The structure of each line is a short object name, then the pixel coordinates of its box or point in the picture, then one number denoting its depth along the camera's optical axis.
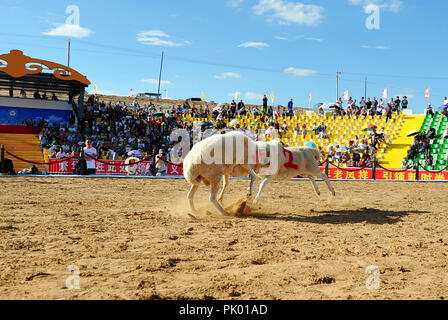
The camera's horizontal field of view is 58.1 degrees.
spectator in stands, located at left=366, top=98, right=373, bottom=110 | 32.78
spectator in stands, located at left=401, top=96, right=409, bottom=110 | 31.52
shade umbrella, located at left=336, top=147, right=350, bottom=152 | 23.98
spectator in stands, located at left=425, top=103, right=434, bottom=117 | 30.75
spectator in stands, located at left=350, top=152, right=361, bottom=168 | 22.63
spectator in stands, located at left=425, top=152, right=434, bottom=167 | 23.65
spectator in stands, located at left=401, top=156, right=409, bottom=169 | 22.90
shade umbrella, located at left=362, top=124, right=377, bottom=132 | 27.23
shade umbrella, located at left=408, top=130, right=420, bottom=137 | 26.16
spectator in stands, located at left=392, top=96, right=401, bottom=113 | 32.03
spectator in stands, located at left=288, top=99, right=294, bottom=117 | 33.97
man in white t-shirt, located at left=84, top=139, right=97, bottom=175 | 17.50
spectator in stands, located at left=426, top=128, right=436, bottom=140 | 26.88
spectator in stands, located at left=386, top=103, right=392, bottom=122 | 30.95
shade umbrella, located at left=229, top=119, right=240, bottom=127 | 30.19
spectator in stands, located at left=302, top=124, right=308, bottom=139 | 29.75
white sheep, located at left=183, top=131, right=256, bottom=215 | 8.10
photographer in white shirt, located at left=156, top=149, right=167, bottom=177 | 18.88
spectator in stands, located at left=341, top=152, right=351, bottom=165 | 23.26
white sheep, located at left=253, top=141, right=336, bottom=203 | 9.87
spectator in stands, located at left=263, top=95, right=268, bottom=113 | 34.00
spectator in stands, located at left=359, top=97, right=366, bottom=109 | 32.68
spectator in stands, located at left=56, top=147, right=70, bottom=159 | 18.72
